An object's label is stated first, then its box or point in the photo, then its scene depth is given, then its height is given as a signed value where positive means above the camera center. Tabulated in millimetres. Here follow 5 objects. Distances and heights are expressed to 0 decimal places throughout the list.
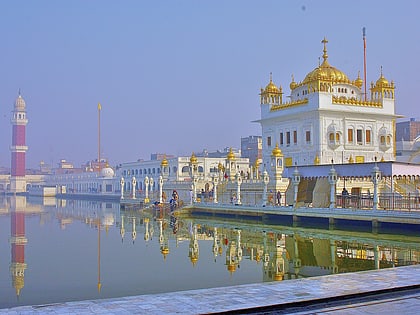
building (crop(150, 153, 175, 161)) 102425 +4113
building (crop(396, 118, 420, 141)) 62619 +5447
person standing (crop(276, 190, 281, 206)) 27828 -1024
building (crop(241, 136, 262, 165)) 80688 +4576
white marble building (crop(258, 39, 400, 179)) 34125 +3630
